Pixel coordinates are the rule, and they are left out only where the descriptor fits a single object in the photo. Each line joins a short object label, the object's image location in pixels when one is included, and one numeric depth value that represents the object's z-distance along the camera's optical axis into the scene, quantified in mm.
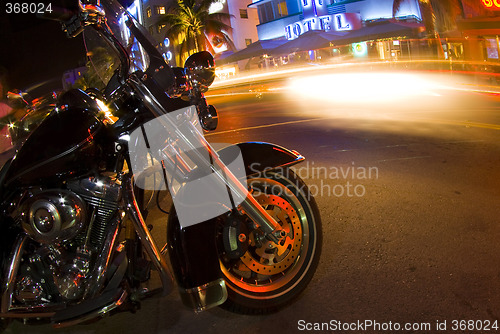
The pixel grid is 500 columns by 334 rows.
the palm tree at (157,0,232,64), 39938
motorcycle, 2439
